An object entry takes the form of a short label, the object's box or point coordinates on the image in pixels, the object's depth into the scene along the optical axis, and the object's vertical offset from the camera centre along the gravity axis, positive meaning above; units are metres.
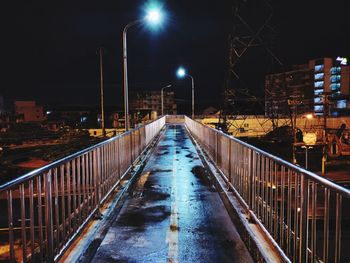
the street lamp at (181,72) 35.39 +3.98
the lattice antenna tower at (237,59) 37.22 +5.63
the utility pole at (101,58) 34.88 +5.25
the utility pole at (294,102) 28.91 +0.85
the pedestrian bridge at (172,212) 4.04 -1.74
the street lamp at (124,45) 14.97 +2.81
